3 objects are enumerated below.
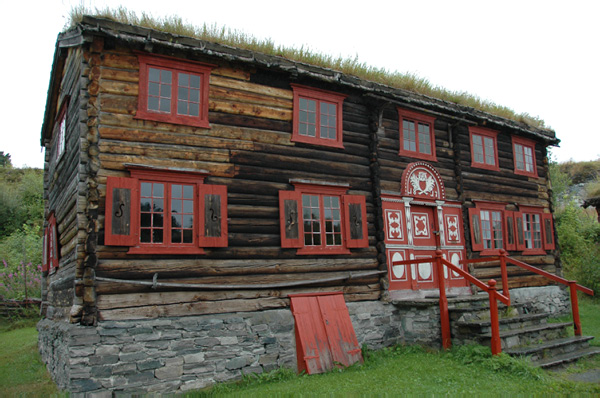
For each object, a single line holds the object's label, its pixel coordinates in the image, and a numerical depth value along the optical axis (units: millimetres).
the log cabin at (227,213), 8117
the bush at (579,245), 17766
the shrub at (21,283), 20047
